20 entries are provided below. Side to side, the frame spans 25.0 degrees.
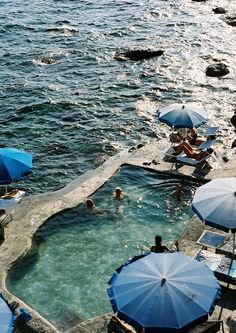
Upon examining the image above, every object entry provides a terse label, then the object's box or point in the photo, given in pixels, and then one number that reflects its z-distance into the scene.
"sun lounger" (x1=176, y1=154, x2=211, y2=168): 22.25
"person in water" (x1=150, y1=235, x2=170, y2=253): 15.82
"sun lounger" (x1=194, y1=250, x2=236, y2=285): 14.72
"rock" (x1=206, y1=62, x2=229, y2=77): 35.44
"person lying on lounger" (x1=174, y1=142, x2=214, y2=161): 22.47
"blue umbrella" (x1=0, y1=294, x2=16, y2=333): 11.16
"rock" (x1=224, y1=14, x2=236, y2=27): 45.88
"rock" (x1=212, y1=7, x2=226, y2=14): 49.56
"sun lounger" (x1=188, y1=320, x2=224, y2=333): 12.70
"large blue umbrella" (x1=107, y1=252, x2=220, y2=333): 11.58
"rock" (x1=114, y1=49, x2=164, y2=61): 39.38
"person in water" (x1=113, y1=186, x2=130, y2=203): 20.34
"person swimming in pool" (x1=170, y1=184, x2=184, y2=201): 20.27
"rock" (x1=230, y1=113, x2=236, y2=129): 28.12
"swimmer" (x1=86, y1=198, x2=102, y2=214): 19.77
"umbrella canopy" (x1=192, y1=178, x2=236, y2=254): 14.55
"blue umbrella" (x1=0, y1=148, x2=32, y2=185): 19.27
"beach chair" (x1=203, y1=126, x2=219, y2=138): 23.95
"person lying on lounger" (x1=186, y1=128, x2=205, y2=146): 24.24
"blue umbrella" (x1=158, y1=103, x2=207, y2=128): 23.28
